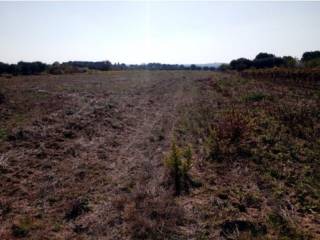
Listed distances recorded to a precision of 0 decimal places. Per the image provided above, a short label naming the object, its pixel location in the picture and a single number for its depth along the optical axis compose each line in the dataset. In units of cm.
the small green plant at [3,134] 746
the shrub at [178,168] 522
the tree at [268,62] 5621
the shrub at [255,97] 1444
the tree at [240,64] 6289
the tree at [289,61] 4535
